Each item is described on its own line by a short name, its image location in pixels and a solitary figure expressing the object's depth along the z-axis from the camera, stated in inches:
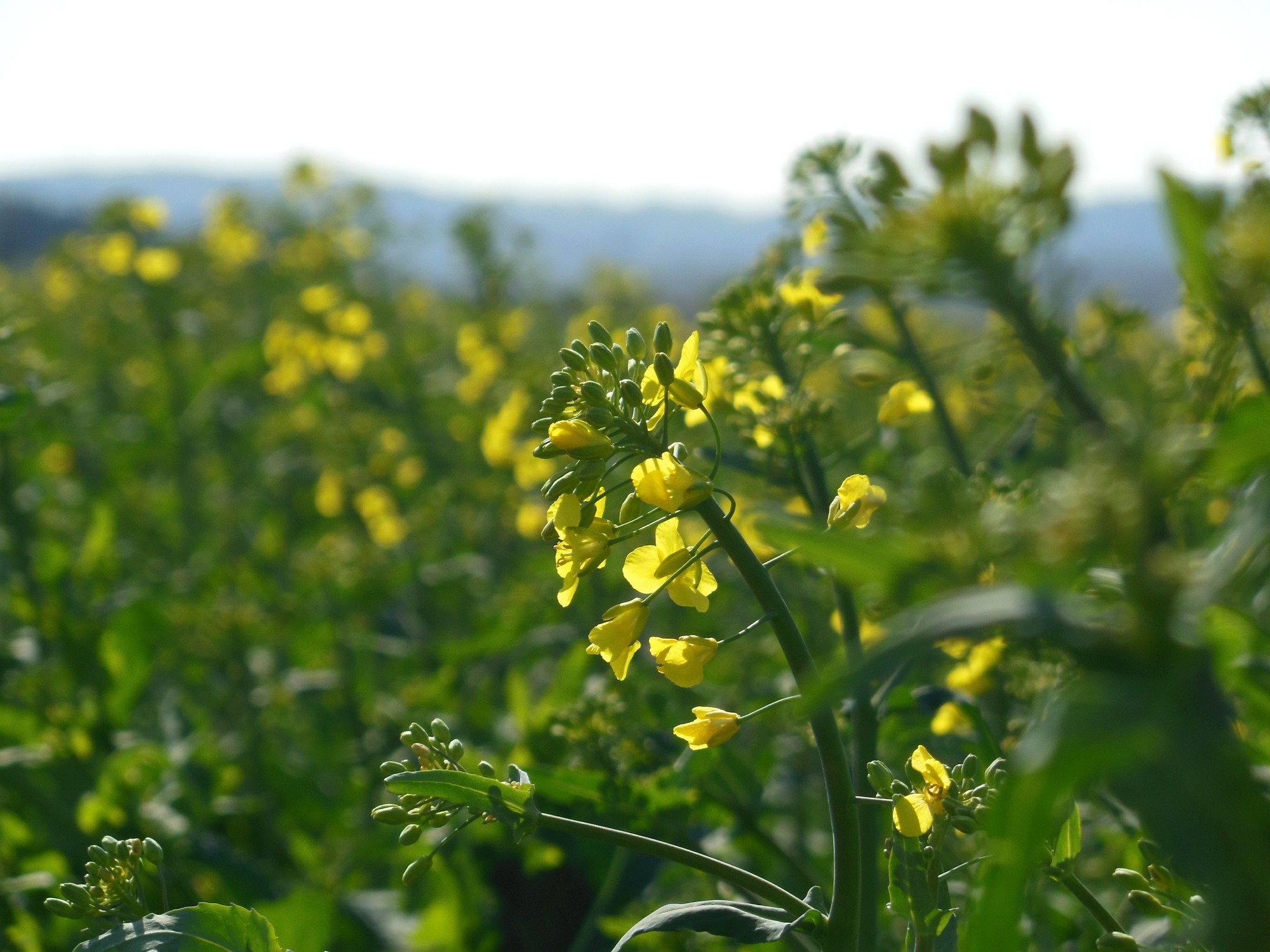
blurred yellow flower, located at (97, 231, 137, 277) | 161.8
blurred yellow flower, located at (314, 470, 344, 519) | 148.8
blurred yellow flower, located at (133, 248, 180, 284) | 158.1
